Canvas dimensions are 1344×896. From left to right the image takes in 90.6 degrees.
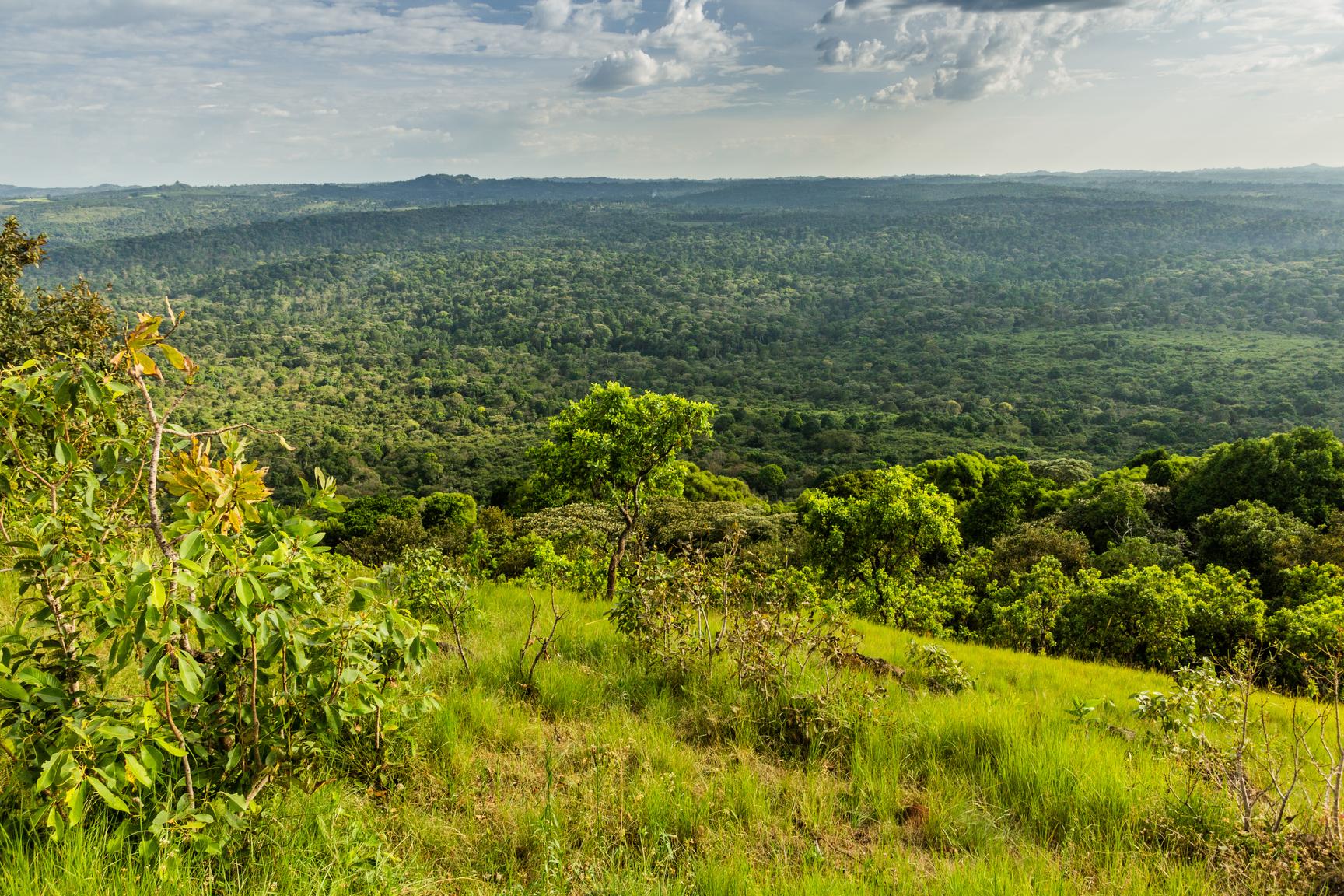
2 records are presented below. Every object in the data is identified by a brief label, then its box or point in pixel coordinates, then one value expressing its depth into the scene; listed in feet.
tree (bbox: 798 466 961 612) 55.42
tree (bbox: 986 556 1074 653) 44.16
